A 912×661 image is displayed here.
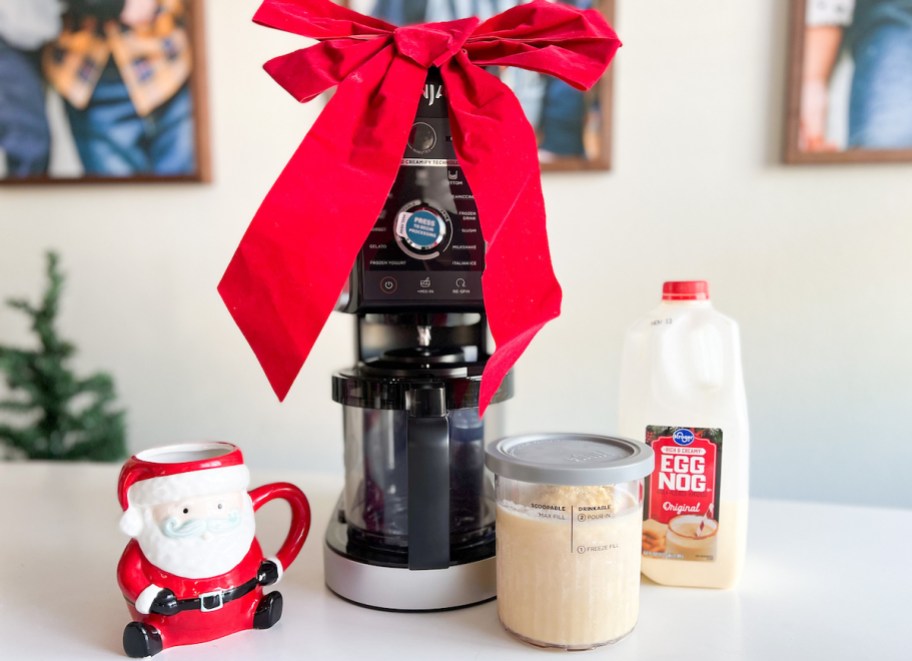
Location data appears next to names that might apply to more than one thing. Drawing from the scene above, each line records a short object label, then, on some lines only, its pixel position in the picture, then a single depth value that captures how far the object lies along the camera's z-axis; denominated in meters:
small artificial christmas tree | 1.31
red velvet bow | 0.48
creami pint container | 0.49
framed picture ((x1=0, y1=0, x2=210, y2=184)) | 1.34
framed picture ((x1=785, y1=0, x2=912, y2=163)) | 1.11
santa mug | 0.48
